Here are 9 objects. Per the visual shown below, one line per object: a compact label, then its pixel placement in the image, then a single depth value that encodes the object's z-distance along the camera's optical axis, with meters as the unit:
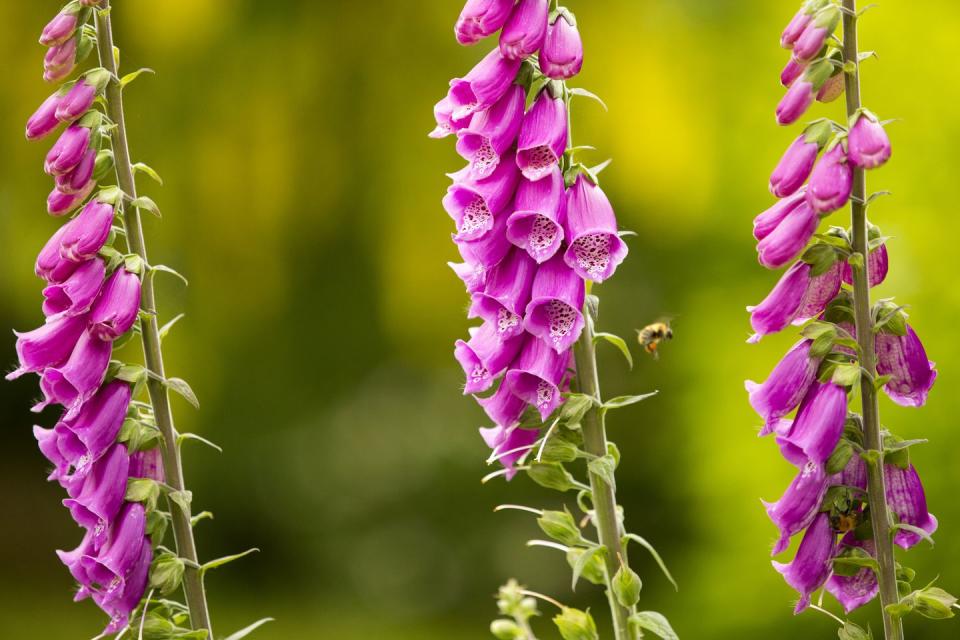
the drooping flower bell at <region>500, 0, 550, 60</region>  1.86
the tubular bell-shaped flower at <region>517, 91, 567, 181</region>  1.87
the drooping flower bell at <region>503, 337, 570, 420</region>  1.87
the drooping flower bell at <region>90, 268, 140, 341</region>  1.88
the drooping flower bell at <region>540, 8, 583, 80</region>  1.86
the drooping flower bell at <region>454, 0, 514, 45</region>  1.86
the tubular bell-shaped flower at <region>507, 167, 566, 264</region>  1.87
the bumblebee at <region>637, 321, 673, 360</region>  2.11
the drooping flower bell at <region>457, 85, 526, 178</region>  1.88
